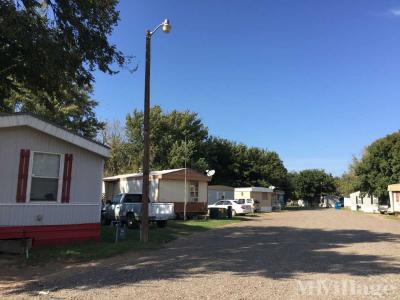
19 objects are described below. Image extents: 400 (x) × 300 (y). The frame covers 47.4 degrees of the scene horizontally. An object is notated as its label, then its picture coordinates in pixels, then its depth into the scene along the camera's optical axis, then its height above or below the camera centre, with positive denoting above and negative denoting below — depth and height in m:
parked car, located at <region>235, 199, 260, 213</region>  39.88 +1.83
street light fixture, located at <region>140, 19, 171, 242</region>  15.52 +2.61
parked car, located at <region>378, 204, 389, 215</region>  49.62 +1.61
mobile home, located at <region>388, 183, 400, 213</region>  46.12 +2.72
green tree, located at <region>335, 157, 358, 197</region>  56.72 +7.51
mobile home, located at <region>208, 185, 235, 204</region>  46.22 +3.06
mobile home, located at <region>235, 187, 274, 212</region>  48.59 +2.93
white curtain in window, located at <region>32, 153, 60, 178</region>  13.51 +1.67
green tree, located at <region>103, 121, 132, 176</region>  55.50 +7.46
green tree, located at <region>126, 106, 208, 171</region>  51.59 +10.27
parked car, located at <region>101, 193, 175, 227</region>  21.52 +0.50
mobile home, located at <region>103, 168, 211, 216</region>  29.92 +2.32
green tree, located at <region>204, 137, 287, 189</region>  56.66 +7.47
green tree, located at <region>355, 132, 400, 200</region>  51.88 +6.53
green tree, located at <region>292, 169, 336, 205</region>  90.06 +7.78
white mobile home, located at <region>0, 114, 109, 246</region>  12.77 +1.16
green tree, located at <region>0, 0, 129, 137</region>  12.98 +5.44
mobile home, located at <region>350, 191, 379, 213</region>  56.59 +2.89
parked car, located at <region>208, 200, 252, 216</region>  38.31 +1.28
